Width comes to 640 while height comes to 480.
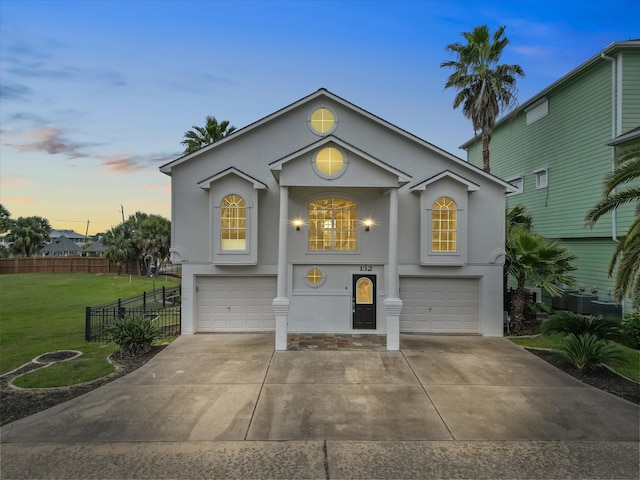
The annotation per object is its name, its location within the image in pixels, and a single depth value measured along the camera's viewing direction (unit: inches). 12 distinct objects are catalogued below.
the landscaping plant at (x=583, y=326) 358.0
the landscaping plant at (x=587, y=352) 333.4
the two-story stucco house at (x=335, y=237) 468.8
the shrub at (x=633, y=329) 395.5
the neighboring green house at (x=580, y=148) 514.0
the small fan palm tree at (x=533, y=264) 461.7
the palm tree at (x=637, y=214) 290.0
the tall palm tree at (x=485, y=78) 724.7
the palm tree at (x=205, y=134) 935.0
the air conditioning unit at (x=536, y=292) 646.4
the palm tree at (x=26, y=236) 1770.4
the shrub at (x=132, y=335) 386.0
